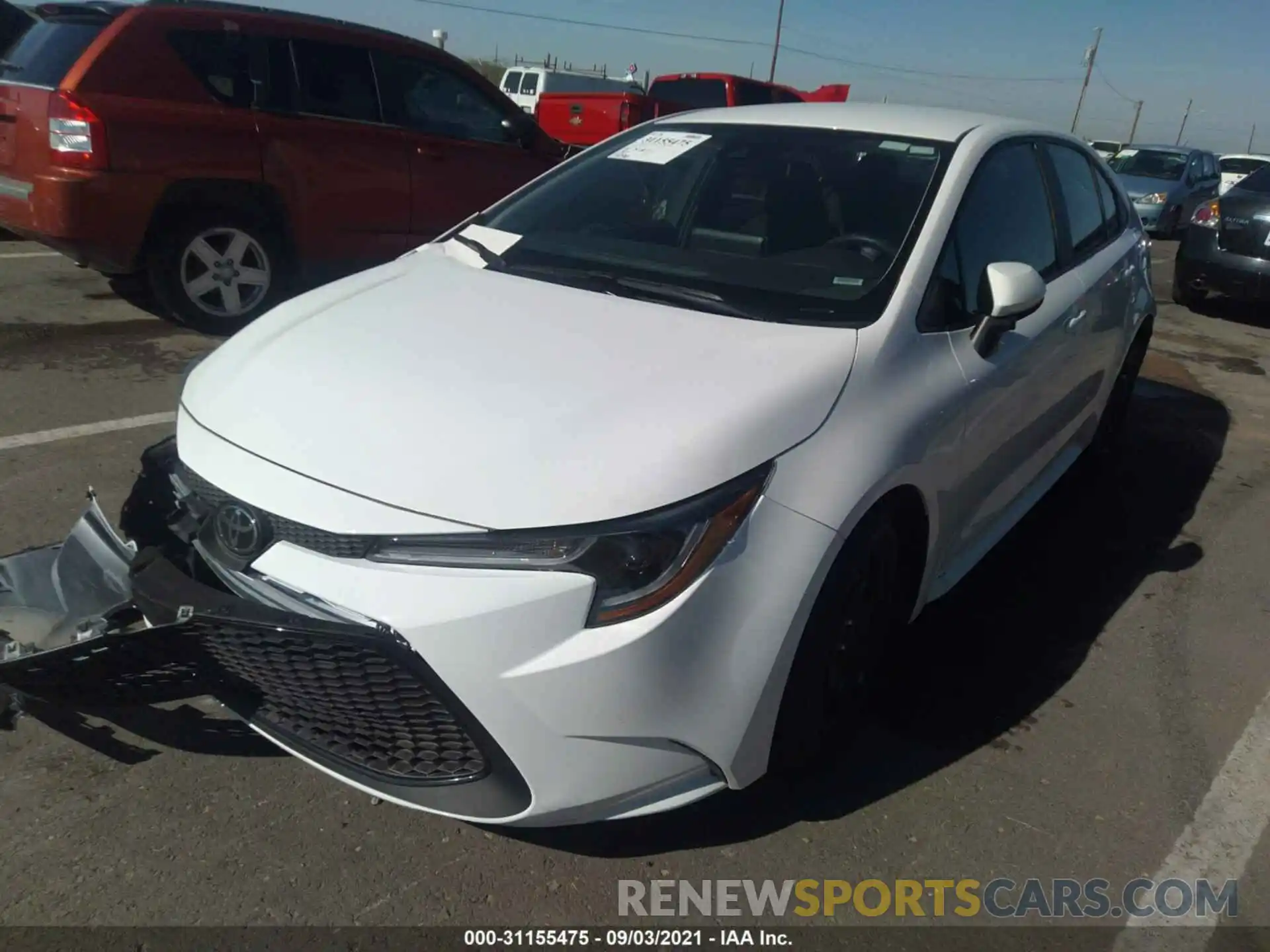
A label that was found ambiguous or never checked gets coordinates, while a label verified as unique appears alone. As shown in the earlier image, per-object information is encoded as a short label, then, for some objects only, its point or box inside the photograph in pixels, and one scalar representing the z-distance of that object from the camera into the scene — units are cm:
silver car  1549
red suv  541
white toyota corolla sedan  188
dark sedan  851
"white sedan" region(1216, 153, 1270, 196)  2098
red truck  1259
